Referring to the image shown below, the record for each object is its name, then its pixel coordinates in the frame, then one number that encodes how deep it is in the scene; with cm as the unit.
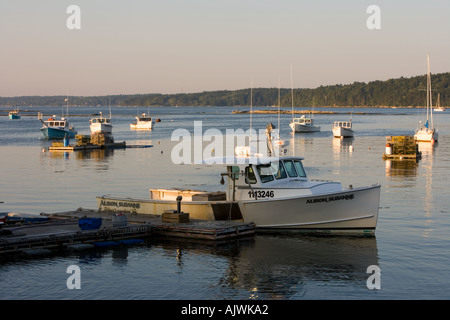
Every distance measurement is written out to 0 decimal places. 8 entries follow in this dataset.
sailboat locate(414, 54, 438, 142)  8638
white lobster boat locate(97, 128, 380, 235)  2738
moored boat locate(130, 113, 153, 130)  14188
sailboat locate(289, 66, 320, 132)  12131
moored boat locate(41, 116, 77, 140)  10388
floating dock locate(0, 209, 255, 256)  2444
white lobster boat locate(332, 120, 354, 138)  10559
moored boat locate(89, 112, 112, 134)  10171
